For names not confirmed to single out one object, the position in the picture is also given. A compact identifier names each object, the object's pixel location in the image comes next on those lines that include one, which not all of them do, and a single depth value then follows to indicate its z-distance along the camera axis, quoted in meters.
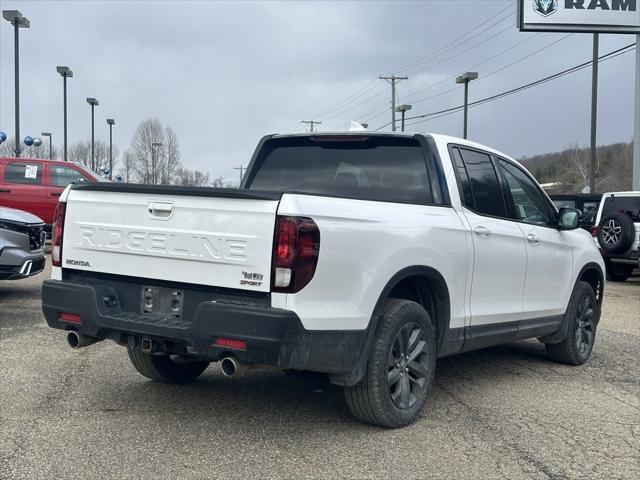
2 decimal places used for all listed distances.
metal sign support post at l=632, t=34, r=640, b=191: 21.94
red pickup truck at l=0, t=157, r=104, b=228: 14.51
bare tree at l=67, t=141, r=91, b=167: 59.56
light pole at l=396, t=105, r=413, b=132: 46.22
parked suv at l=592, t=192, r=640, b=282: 13.41
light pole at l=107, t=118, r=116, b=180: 47.09
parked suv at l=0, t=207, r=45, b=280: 8.12
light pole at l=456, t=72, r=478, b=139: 34.00
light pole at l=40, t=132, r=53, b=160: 52.97
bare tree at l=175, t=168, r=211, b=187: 54.73
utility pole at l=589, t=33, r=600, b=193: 25.88
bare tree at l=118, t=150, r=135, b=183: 53.44
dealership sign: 22.86
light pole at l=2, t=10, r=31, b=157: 24.53
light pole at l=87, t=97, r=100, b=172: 39.94
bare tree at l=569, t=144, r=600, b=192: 73.38
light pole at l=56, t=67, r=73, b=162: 33.01
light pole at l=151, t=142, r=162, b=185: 50.47
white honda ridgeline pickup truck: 3.81
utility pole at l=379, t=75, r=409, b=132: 52.22
